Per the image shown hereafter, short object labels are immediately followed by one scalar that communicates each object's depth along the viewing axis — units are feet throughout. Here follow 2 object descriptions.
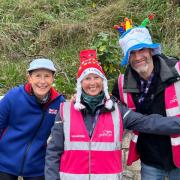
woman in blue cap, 10.37
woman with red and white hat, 9.26
